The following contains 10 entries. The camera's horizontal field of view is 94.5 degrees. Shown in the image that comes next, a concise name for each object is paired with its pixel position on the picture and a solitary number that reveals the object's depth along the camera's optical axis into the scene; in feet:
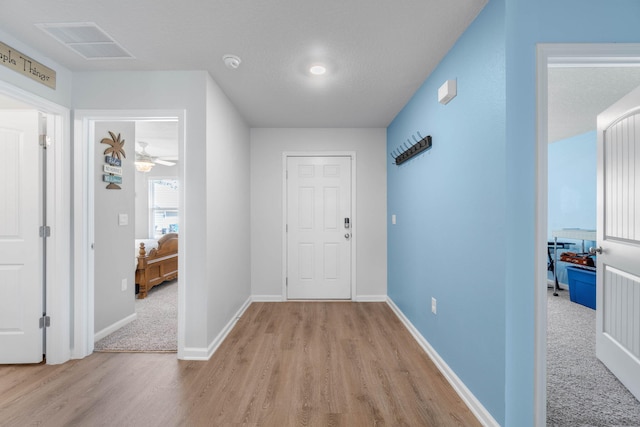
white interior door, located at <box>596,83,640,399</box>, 6.26
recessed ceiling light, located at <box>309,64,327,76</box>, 7.84
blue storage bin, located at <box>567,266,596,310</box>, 12.32
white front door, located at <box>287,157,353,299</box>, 13.74
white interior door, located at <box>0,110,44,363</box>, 7.80
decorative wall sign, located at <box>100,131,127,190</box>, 9.72
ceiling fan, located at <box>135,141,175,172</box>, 16.60
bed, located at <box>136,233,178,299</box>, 13.78
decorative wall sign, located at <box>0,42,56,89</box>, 6.52
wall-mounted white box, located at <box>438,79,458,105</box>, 6.81
